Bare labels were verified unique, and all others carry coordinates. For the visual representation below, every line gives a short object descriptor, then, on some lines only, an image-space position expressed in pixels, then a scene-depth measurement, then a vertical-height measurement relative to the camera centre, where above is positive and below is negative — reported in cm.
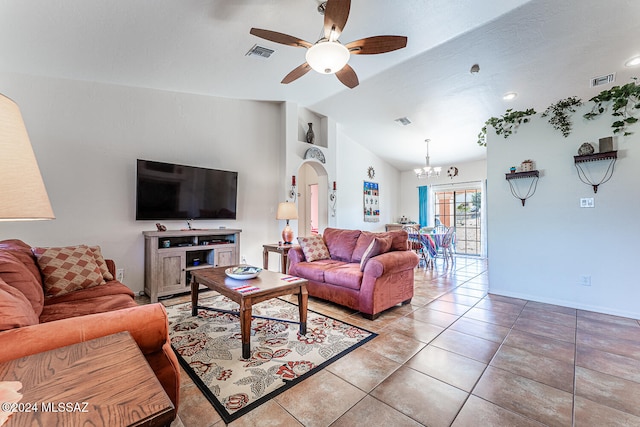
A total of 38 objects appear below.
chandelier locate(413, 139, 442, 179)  629 +117
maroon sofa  290 -62
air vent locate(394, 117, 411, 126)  530 +196
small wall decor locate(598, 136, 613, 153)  301 +84
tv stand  347 -49
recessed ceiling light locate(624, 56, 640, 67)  306 +181
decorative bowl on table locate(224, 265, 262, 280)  254 -51
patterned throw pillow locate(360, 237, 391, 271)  301 -33
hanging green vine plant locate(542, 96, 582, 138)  326 +132
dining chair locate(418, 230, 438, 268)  567 -59
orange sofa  102 -46
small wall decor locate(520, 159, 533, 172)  355 +72
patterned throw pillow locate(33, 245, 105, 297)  226 -44
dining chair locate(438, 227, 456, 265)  582 -47
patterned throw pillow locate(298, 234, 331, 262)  380 -40
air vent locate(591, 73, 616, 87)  339 +179
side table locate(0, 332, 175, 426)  60 -44
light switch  321 +21
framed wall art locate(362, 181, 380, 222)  720 +50
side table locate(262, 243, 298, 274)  411 -50
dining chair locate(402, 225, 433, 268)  580 -51
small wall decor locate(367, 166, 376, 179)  733 +130
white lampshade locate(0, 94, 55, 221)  71 +12
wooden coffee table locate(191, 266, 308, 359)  211 -59
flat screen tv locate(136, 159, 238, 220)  363 +41
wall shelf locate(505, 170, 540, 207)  353 +52
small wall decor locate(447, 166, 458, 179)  754 +135
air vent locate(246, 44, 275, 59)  311 +197
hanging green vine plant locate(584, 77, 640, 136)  290 +128
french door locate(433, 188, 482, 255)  743 +15
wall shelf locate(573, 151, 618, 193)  304 +66
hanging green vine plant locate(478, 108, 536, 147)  360 +136
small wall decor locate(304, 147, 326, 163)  529 +130
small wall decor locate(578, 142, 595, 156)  314 +82
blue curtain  809 +39
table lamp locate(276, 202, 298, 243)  439 +10
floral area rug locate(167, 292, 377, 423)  175 -107
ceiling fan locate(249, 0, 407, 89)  207 +152
